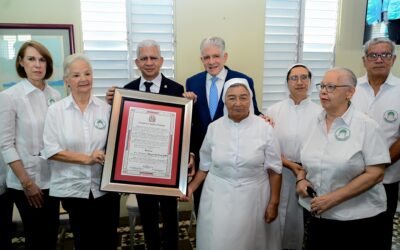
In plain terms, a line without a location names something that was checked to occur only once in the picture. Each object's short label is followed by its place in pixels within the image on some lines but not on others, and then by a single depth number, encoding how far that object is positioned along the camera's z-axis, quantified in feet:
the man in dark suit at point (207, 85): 7.68
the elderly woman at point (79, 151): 6.08
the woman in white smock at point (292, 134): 7.40
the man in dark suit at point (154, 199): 7.27
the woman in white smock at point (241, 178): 6.53
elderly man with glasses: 6.99
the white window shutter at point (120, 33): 10.81
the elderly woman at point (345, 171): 5.46
